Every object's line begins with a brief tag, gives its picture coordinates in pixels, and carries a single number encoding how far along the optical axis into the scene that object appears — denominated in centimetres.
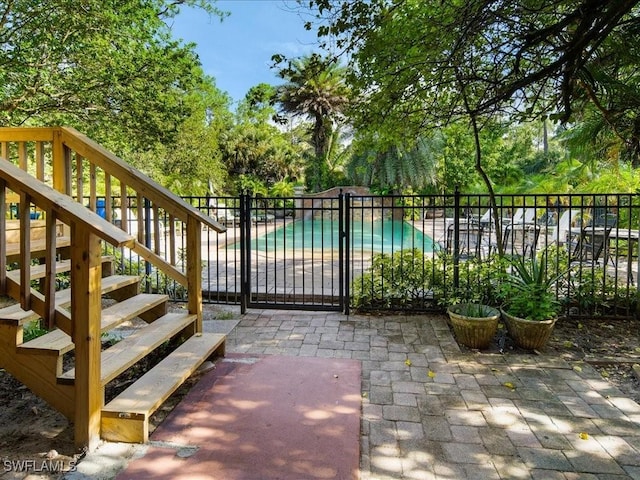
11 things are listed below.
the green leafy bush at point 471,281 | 401
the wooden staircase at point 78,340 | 196
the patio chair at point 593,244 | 462
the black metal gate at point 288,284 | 473
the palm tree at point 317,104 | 1827
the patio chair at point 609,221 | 642
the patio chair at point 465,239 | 467
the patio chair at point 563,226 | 814
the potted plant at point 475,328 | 351
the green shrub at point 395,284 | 472
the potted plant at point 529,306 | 347
